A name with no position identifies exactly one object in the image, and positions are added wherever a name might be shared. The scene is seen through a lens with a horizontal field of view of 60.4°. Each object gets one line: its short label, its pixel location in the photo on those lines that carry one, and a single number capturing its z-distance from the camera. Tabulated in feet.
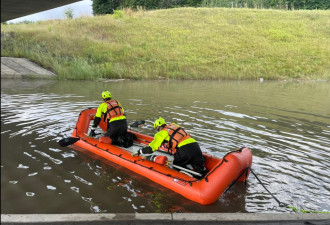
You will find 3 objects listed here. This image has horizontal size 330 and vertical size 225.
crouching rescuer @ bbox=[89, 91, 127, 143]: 22.59
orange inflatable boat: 15.07
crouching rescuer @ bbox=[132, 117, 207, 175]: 17.25
